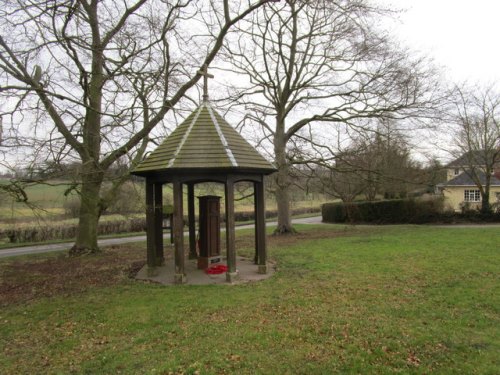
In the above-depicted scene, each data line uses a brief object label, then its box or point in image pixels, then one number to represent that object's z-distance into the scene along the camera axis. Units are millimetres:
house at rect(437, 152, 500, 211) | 37938
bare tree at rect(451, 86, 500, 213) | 27031
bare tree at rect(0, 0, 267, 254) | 10023
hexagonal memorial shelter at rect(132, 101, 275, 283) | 9438
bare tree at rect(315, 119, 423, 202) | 19984
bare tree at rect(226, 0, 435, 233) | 18109
